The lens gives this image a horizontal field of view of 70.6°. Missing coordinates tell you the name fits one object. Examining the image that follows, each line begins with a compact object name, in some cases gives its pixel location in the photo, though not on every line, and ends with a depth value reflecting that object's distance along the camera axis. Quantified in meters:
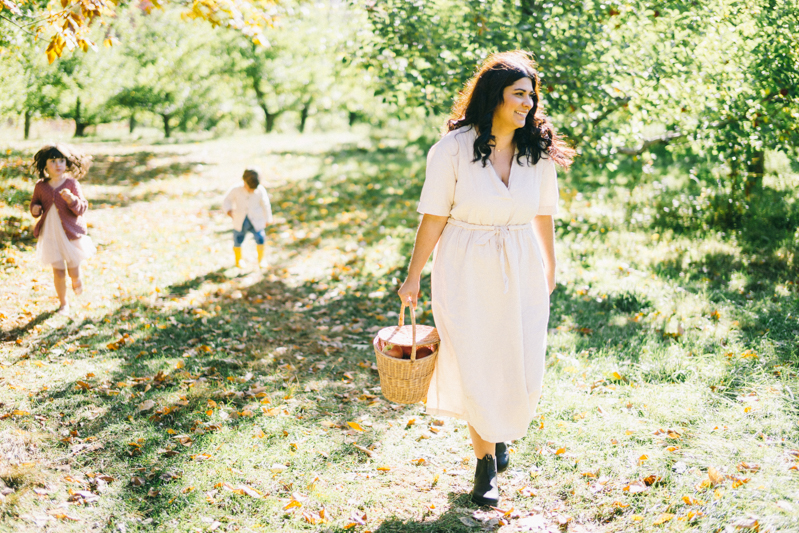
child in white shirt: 7.48
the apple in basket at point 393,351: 3.15
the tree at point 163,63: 14.38
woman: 2.94
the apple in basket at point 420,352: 3.19
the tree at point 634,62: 6.44
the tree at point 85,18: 4.46
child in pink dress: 5.32
